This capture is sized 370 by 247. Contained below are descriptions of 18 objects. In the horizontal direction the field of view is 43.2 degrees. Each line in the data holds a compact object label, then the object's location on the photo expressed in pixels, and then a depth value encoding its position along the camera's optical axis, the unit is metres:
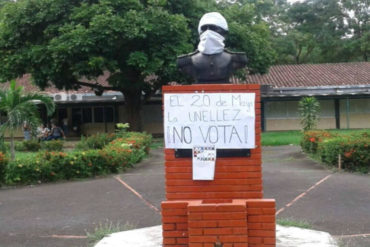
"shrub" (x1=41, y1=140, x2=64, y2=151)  17.38
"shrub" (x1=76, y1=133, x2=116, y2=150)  16.51
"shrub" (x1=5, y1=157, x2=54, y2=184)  9.73
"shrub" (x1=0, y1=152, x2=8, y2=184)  9.73
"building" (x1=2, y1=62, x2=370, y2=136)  26.05
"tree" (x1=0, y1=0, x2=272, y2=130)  16.59
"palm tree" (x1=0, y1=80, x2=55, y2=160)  11.27
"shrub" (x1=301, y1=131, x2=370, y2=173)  10.44
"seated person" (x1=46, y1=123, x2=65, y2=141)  20.98
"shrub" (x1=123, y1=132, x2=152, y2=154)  13.43
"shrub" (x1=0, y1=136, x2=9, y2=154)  12.59
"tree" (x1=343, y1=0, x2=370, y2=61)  32.16
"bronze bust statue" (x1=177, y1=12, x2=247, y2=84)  4.88
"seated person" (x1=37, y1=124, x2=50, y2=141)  20.59
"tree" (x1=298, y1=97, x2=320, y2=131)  18.31
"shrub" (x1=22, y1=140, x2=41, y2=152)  18.84
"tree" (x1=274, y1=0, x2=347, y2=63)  33.69
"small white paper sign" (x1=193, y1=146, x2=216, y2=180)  4.50
